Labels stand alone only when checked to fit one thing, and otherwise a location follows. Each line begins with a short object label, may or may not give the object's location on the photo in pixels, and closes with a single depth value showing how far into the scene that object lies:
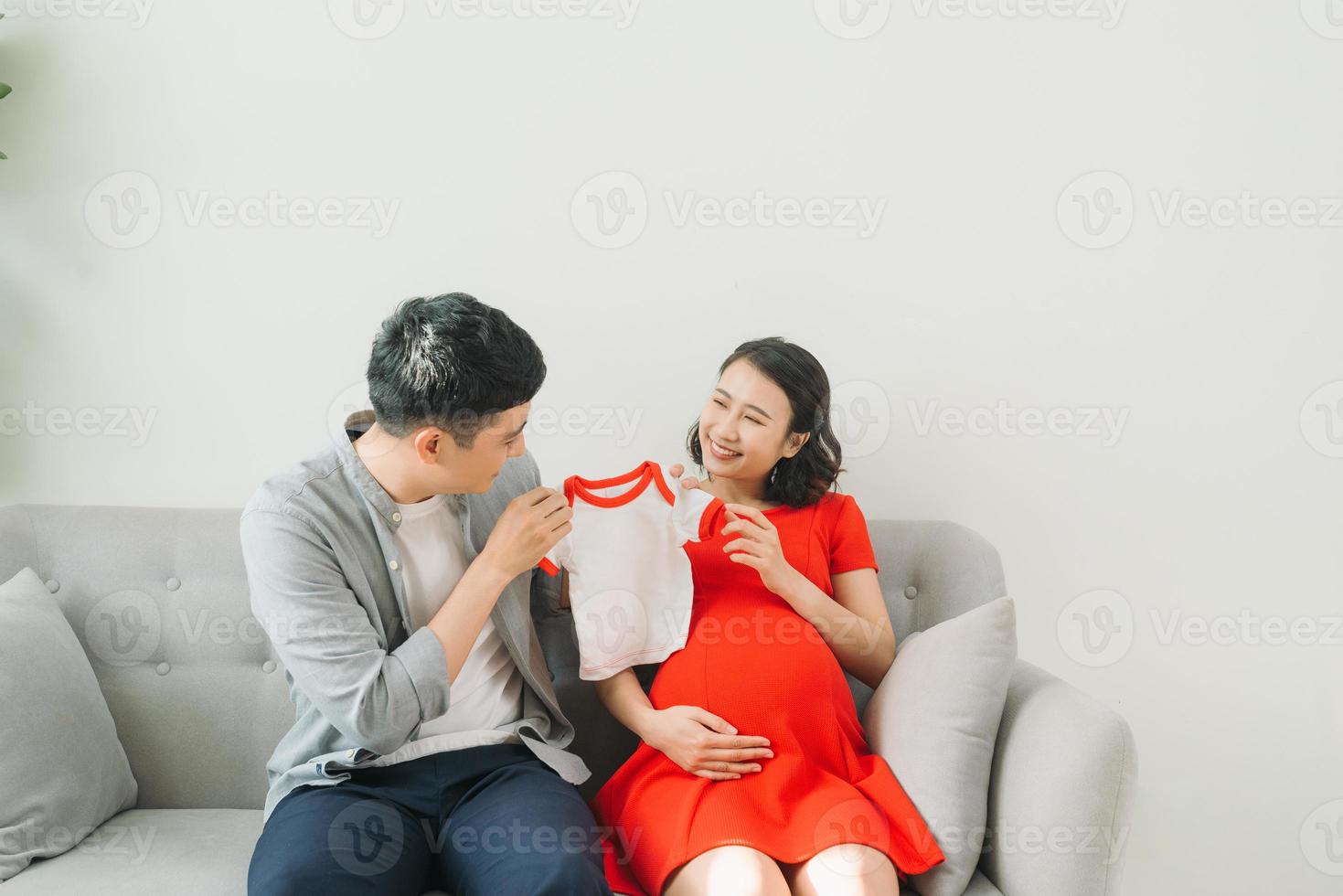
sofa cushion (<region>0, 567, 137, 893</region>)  1.58
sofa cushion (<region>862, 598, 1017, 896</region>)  1.55
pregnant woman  1.51
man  1.44
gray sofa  1.75
